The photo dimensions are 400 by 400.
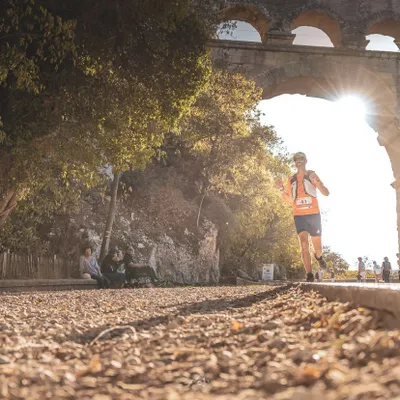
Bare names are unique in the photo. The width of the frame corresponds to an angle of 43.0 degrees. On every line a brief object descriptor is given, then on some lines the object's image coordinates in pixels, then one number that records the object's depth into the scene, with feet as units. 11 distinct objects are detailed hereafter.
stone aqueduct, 61.82
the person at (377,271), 86.58
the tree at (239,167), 58.95
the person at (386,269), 80.43
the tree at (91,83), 26.50
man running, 26.89
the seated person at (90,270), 46.88
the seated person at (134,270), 50.62
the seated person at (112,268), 48.14
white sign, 79.97
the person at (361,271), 88.28
